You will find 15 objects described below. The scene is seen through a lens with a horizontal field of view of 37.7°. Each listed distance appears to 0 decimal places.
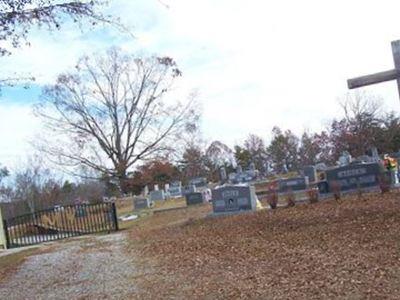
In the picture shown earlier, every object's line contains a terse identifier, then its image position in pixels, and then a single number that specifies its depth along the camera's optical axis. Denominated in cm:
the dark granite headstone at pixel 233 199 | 1952
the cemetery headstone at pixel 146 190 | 6214
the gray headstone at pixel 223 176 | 5805
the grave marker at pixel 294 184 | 2779
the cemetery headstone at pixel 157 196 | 4906
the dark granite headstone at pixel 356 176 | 1939
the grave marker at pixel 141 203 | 4125
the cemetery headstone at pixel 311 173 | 3609
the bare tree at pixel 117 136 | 5906
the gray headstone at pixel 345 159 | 4287
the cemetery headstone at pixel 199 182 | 5829
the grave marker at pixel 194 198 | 3209
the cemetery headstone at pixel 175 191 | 5211
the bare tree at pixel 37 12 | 587
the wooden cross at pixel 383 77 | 646
